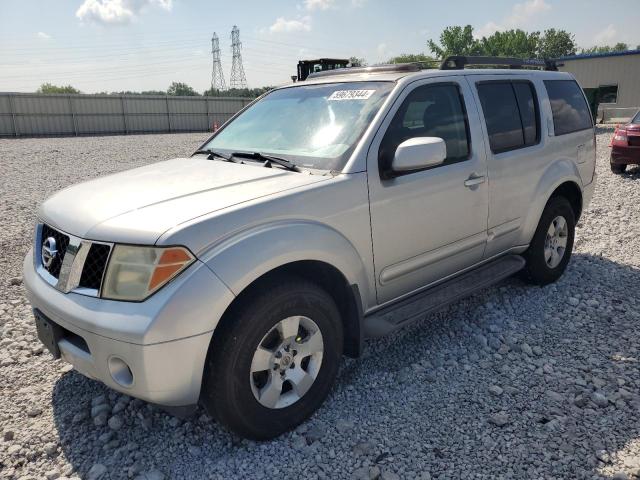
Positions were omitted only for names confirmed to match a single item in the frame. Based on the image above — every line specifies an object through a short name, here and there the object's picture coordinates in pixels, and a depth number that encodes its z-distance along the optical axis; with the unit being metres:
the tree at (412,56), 76.62
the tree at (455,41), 76.88
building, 35.91
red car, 10.33
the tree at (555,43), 94.75
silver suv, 2.29
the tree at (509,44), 84.38
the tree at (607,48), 102.35
